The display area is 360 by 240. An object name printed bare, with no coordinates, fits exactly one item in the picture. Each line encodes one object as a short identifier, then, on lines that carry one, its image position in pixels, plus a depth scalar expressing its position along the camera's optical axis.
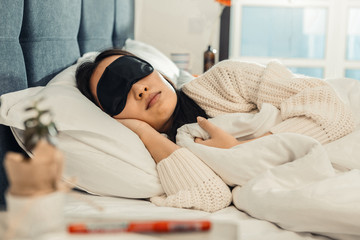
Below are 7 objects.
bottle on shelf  3.02
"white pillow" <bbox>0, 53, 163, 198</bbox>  1.04
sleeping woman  1.07
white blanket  0.86
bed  0.89
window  3.38
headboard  1.05
